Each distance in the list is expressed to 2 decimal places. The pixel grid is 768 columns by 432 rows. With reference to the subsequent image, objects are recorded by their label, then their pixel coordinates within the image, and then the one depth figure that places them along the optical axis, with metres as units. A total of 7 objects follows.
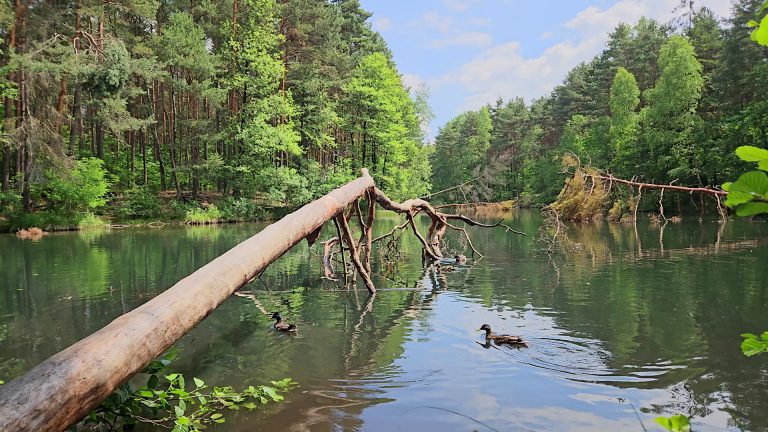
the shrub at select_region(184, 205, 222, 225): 33.84
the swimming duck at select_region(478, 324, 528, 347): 7.32
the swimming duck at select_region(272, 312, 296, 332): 8.16
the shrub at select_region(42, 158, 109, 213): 28.61
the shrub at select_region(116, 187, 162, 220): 32.75
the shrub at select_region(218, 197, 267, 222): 35.19
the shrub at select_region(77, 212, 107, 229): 29.52
